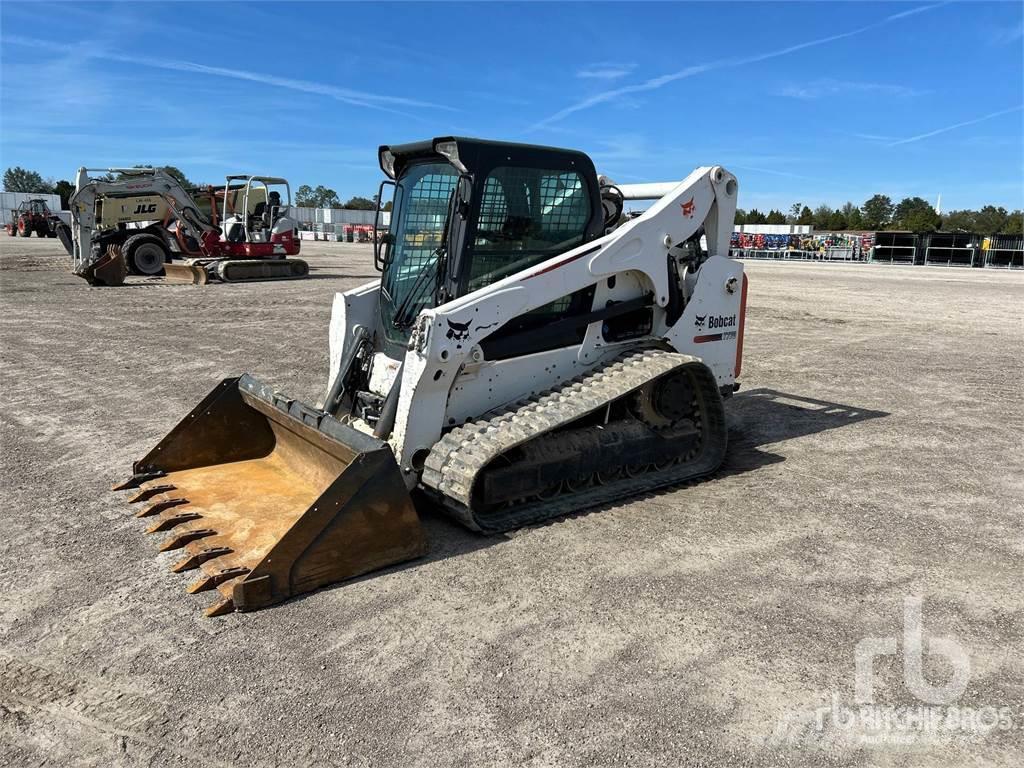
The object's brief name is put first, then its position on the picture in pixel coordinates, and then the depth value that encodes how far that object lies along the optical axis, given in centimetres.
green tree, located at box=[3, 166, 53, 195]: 11494
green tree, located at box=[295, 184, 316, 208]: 12716
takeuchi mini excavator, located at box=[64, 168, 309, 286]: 2033
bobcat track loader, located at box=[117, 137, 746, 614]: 412
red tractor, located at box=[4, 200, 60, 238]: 4581
